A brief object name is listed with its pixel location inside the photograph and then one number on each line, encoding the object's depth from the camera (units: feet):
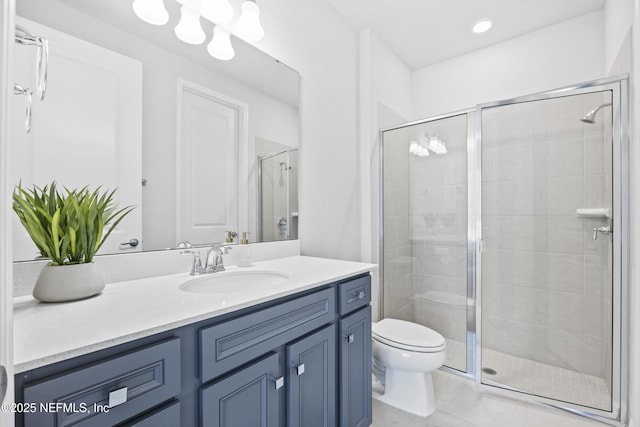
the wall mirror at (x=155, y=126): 3.23
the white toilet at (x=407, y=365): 5.46
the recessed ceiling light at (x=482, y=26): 7.50
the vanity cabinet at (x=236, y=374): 1.92
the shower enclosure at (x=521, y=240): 5.51
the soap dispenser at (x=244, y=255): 4.90
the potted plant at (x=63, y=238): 2.73
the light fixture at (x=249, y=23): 4.80
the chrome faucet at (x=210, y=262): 4.17
